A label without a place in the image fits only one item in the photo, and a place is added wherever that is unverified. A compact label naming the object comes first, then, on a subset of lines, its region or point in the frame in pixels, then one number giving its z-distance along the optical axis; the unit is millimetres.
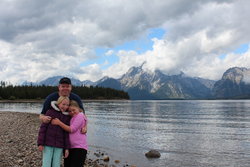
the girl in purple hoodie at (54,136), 7060
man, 7336
